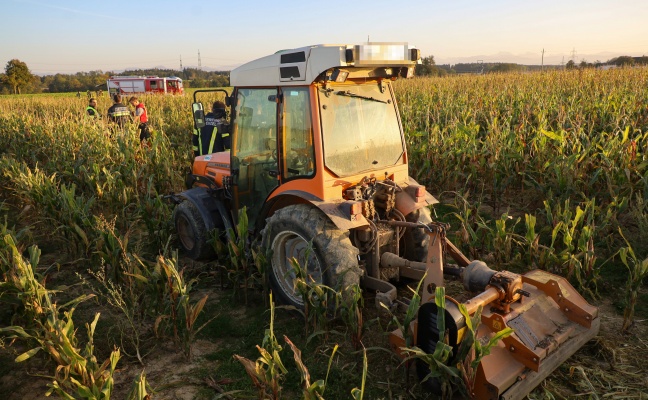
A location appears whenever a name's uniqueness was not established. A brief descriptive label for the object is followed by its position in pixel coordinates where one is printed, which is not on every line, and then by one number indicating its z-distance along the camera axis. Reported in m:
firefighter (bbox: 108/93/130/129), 9.50
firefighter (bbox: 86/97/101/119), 10.02
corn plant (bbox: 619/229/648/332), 3.02
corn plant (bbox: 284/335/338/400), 2.11
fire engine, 36.69
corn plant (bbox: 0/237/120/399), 2.27
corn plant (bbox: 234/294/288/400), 2.33
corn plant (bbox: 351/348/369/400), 2.07
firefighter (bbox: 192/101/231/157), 6.20
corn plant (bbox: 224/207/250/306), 3.70
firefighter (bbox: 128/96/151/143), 9.67
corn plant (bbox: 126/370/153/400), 2.09
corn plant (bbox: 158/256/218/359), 3.08
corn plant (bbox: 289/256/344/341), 3.00
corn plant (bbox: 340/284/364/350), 2.94
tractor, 2.51
